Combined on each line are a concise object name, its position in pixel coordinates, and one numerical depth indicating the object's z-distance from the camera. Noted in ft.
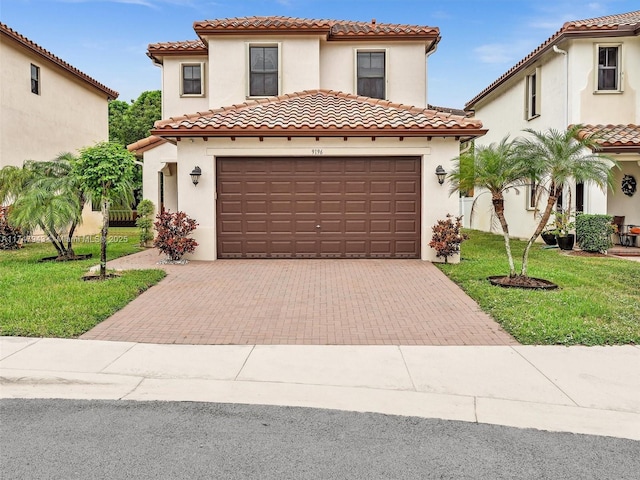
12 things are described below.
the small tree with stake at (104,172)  36.17
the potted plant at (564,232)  49.73
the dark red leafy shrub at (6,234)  55.26
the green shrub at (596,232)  49.75
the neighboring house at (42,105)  58.85
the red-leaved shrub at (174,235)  43.68
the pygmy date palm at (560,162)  31.48
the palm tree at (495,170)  32.94
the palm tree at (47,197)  41.96
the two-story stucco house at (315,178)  44.73
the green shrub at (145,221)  59.57
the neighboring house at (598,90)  52.26
